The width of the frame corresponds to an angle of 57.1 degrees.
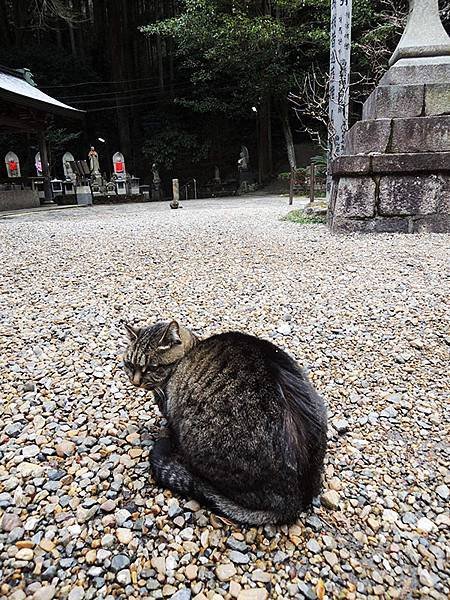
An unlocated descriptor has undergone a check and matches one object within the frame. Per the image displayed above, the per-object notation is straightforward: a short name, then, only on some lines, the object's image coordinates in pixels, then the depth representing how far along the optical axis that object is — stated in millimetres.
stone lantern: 5289
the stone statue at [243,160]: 20234
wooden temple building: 12820
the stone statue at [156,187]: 19969
